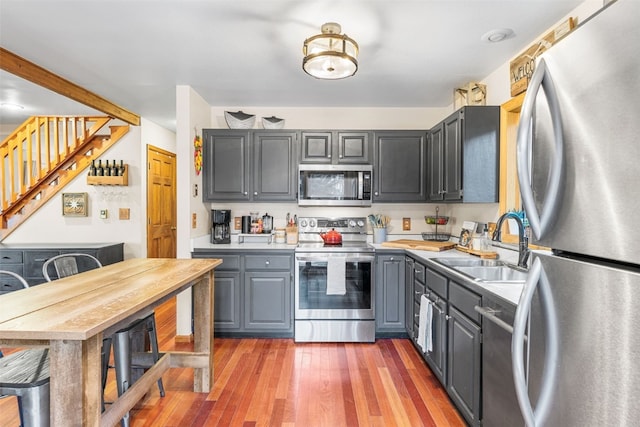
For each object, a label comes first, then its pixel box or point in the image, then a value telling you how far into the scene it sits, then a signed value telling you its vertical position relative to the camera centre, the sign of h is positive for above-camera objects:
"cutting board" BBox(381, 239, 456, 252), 3.11 -0.31
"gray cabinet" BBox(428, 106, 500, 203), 2.67 +0.48
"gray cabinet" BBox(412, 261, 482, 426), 1.80 -0.79
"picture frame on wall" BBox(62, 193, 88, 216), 4.34 +0.10
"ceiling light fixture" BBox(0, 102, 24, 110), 3.86 +1.23
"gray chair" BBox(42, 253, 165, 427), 1.88 -0.82
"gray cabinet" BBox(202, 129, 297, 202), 3.53 +0.48
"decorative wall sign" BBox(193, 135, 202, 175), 3.35 +0.59
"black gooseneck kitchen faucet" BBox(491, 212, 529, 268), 2.08 -0.19
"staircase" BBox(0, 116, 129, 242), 4.33 +0.70
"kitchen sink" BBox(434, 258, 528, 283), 2.20 -0.40
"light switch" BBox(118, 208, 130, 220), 4.41 -0.02
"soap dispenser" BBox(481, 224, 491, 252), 2.80 -0.26
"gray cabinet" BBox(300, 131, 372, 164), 3.55 +0.69
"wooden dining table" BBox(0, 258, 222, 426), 1.16 -0.39
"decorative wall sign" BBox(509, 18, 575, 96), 2.02 +1.08
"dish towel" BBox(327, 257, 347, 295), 3.19 -0.61
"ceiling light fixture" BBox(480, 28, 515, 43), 2.22 +1.20
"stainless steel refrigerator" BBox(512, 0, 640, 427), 0.67 -0.03
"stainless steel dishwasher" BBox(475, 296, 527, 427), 1.44 -0.71
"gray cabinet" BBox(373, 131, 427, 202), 3.56 +0.48
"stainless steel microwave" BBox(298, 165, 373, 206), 3.51 +0.26
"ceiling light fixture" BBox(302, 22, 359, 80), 2.03 +0.96
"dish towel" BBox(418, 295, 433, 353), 2.45 -0.84
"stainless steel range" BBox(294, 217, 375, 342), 3.19 -0.78
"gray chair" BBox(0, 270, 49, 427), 1.39 -0.74
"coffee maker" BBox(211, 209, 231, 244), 3.57 -0.15
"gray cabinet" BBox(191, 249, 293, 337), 3.25 -0.75
